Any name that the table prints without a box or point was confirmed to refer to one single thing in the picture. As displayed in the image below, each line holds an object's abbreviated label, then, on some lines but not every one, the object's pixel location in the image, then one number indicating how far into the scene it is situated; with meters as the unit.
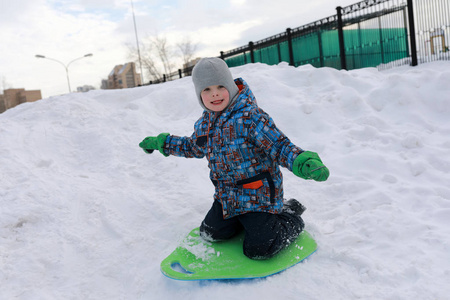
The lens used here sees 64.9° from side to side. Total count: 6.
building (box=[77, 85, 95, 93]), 58.89
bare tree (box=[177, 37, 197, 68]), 32.91
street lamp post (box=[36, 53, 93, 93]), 27.41
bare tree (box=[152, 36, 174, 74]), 32.03
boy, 2.20
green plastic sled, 2.08
